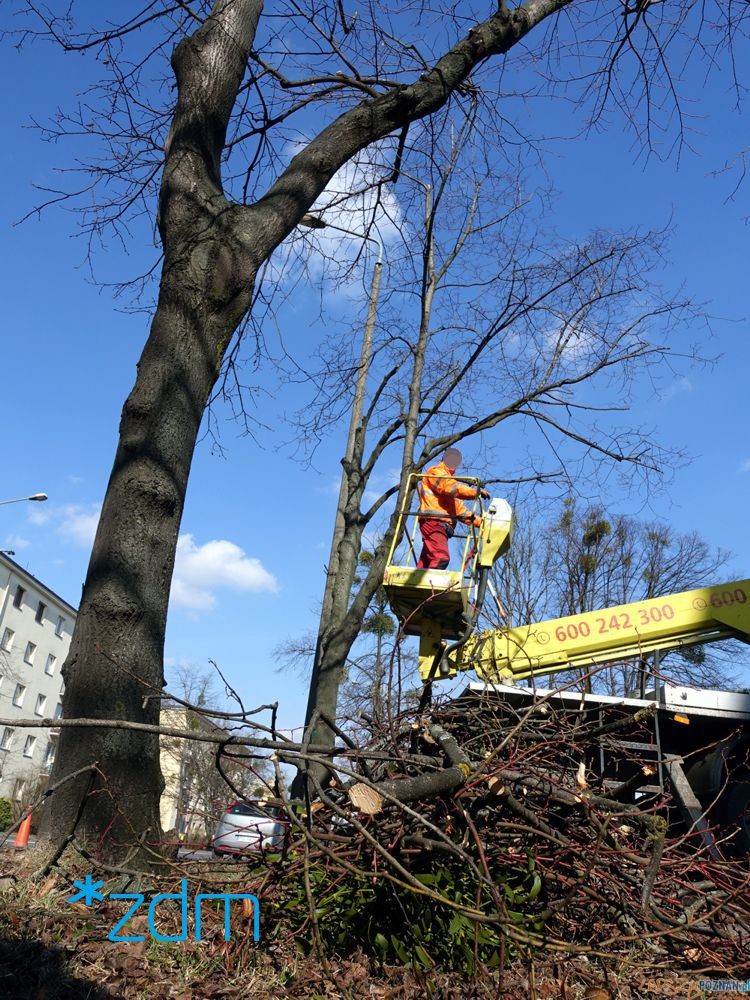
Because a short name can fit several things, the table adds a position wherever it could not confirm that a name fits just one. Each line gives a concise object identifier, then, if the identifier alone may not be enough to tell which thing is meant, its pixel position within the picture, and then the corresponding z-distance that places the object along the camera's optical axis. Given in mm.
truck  7605
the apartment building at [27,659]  43344
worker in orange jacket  8188
